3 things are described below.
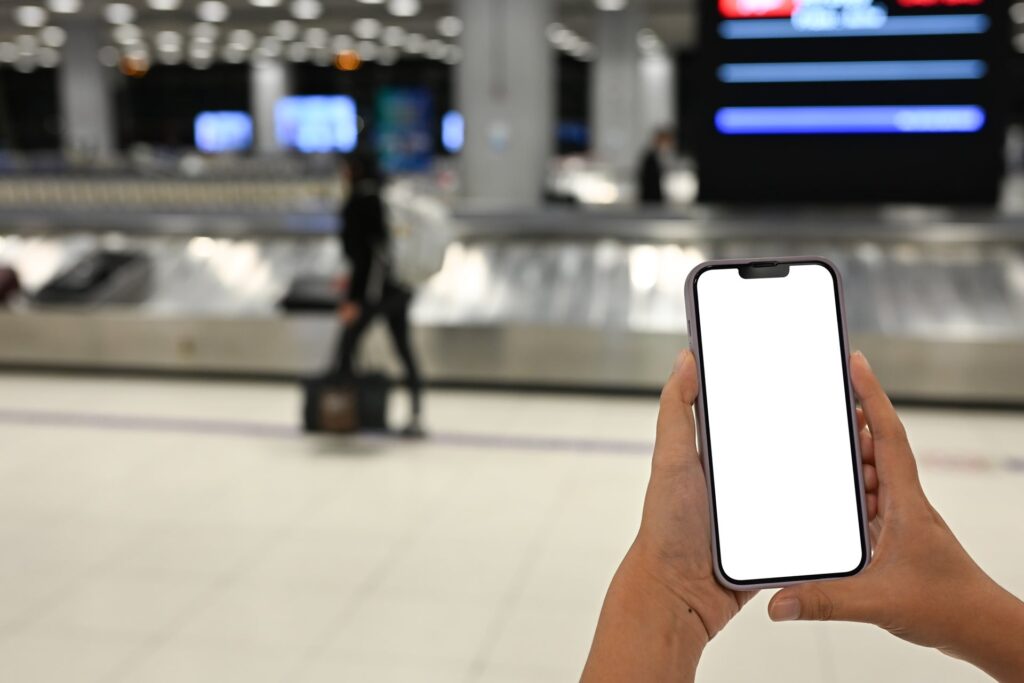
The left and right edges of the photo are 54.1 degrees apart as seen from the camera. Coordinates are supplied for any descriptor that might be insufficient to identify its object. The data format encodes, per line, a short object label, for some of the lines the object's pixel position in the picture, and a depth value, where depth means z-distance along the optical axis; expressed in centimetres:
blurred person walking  621
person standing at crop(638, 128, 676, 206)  1251
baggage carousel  748
